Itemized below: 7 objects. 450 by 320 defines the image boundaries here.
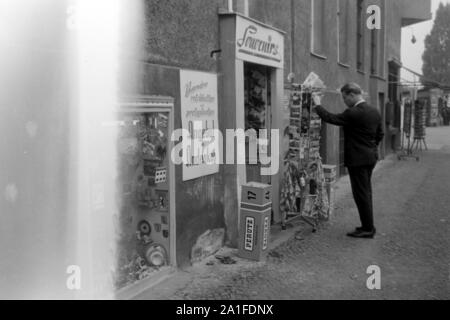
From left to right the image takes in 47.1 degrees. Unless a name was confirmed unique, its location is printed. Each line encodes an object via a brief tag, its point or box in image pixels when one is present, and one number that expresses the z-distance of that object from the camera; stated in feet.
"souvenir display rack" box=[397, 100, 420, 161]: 56.24
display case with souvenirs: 15.01
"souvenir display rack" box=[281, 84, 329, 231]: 22.54
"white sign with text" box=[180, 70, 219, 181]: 17.10
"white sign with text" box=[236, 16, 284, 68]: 19.79
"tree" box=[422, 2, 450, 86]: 198.49
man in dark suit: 21.12
